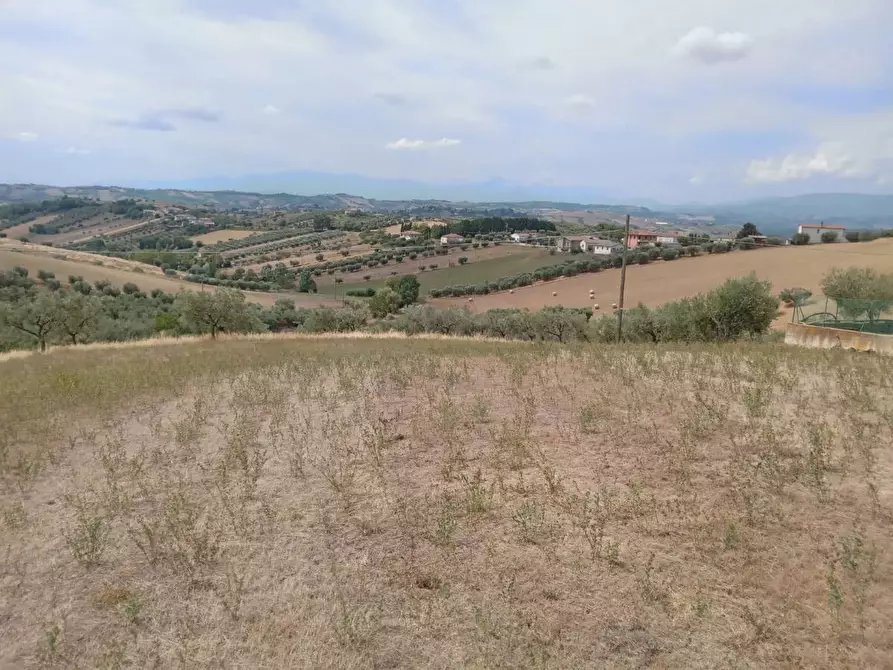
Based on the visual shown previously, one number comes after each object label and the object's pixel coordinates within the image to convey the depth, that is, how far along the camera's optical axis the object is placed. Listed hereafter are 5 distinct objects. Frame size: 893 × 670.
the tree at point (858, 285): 27.27
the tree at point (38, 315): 27.14
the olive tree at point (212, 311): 28.88
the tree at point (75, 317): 27.73
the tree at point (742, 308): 22.33
